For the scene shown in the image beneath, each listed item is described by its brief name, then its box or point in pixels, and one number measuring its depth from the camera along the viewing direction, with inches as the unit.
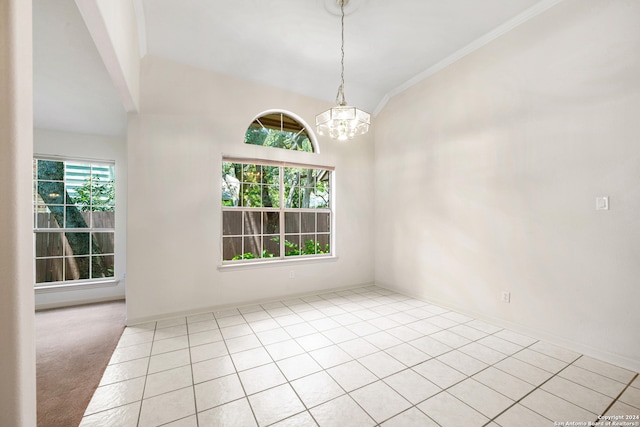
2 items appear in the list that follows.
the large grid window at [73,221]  158.1
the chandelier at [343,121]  100.0
